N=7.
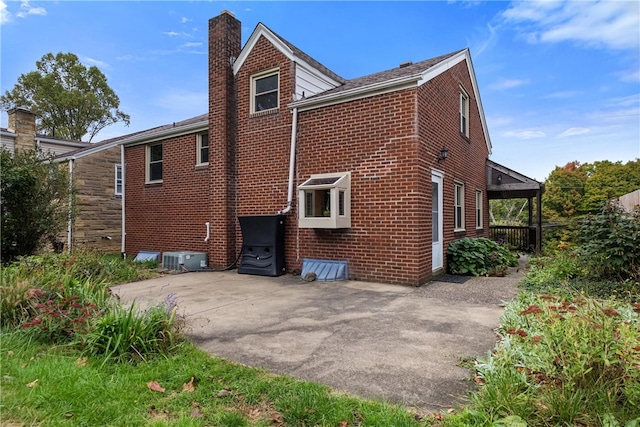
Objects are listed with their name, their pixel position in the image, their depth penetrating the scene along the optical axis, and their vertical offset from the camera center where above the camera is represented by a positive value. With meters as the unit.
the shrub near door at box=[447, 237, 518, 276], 8.20 -0.92
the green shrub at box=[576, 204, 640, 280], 5.60 -0.37
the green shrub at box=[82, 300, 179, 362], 3.10 -1.11
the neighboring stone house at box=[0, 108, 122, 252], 12.56 +1.54
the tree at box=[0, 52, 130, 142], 26.27 +10.10
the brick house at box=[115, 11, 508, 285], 6.99 +1.53
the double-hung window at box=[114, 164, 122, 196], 13.91 +1.73
